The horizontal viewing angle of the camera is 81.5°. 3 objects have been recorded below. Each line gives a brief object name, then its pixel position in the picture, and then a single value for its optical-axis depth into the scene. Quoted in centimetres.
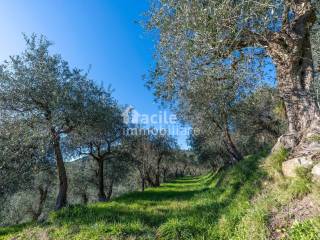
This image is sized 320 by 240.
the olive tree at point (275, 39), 659
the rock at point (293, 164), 545
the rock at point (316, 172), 484
